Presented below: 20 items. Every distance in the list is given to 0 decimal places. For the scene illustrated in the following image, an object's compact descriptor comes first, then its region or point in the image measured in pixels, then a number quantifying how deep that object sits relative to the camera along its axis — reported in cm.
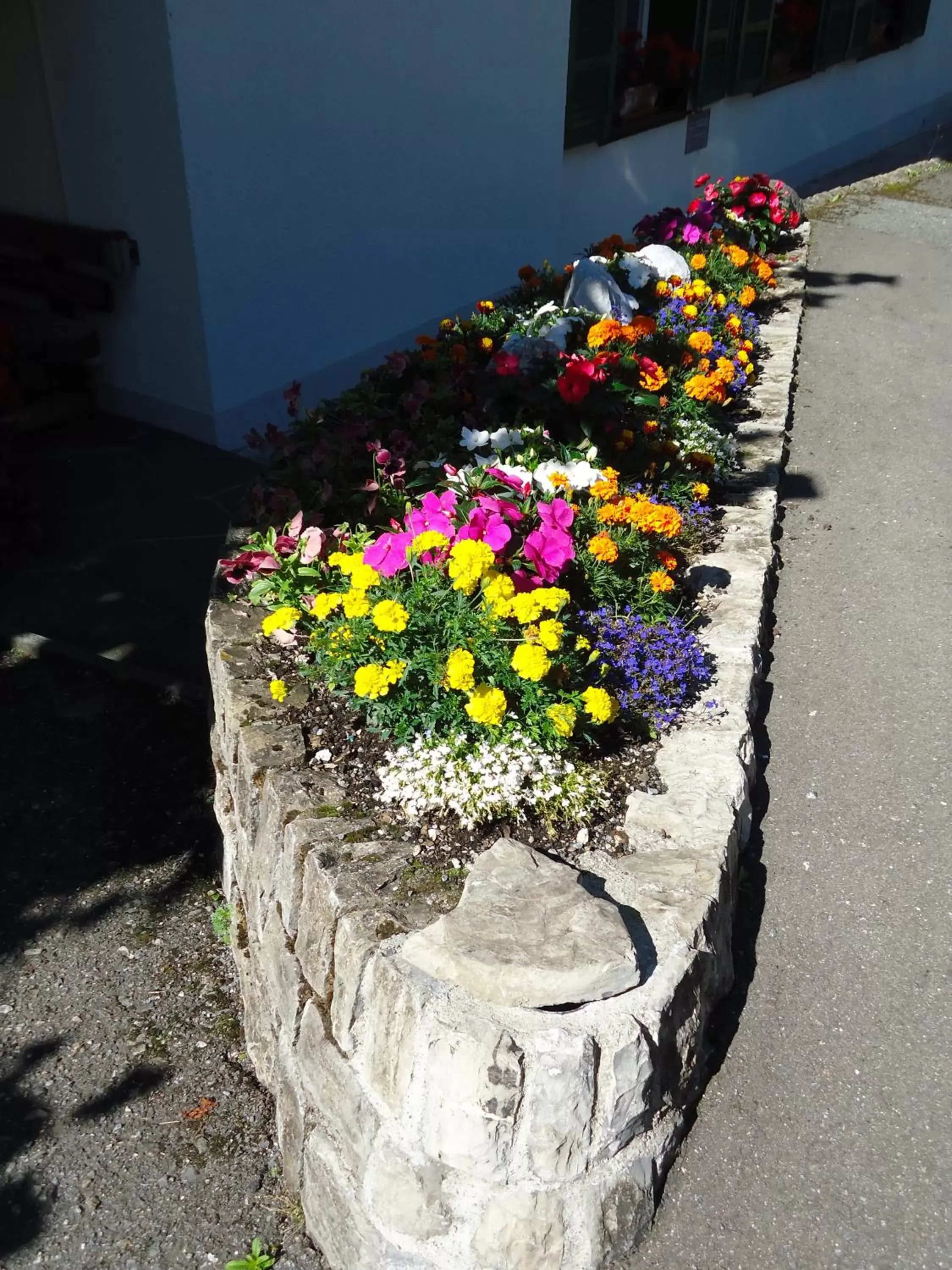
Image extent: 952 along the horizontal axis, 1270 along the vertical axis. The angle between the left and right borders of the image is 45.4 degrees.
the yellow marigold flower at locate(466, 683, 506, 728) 258
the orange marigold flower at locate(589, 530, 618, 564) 318
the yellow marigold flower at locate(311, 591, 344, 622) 294
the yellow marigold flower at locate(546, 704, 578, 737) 265
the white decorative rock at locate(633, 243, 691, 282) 582
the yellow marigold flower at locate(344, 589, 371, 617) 279
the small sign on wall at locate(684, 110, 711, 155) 873
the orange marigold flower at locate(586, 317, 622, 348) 451
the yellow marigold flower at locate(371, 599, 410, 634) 265
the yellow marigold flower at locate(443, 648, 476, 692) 258
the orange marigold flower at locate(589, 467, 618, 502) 353
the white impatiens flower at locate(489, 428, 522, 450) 384
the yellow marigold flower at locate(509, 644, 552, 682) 258
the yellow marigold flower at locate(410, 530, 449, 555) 295
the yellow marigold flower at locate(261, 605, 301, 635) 292
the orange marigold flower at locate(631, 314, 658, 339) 466
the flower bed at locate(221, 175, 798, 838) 268
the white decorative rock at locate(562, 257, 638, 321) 512
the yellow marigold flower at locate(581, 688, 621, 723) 267
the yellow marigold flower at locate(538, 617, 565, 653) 267
